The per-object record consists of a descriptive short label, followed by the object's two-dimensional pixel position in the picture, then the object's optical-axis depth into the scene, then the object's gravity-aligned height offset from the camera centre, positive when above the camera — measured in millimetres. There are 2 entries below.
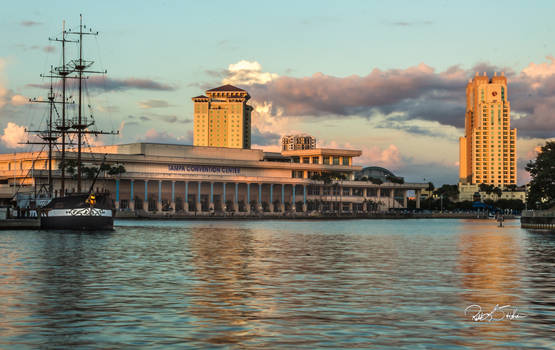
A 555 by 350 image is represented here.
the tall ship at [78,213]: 100750 -1386
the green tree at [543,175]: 136875 +4407
